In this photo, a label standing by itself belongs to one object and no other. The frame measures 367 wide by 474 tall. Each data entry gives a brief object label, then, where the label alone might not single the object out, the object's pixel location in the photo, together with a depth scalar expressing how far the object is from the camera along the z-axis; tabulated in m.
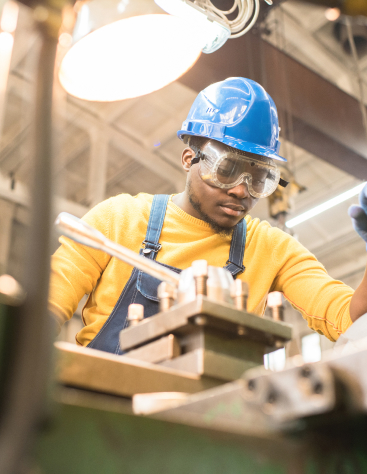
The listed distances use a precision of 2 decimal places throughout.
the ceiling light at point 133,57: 1.21
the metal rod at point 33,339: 0.30
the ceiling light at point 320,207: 4.61
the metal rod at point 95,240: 0.91
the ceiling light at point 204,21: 1.50
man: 1.74
